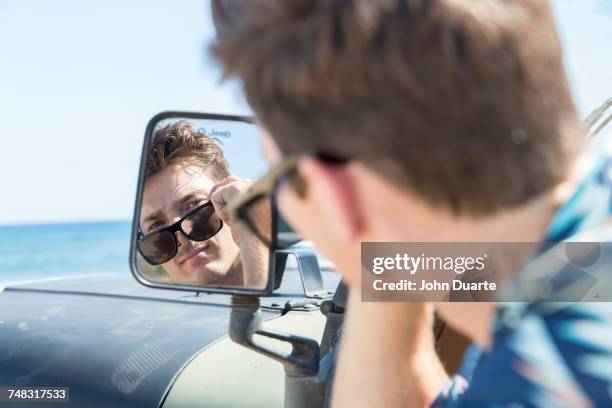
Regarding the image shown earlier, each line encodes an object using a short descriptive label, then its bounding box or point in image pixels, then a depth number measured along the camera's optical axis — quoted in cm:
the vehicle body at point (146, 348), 234
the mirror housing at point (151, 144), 204
